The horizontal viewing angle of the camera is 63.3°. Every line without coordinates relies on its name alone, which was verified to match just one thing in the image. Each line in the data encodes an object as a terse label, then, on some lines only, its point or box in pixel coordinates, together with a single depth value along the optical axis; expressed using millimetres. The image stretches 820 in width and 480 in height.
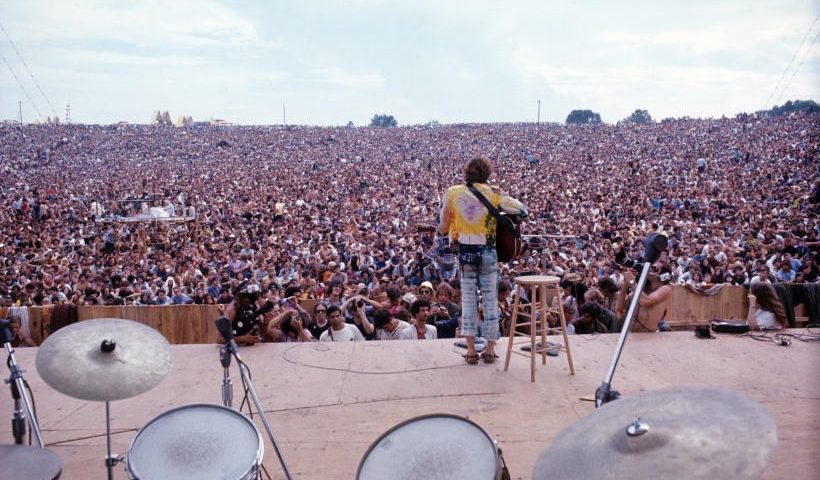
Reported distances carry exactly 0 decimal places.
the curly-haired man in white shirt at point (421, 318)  5938
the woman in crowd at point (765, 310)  5828
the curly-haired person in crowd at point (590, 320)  6141
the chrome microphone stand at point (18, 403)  2906
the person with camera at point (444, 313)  6461
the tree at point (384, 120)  81562
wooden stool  4238
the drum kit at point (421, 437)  1562
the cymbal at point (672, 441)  1501
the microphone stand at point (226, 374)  3074
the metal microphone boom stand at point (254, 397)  2767
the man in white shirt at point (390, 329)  5766
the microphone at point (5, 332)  3043
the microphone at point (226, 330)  2938
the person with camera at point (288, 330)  5754
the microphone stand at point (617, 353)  2328
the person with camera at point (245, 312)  5230
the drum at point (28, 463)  2400
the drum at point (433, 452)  2209
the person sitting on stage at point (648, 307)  5664
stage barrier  7285
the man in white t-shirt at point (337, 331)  5715
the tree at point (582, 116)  80438
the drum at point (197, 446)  2395
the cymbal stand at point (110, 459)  2709
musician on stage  4371
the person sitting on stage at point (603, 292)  7484
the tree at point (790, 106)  64188
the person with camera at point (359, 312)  6270
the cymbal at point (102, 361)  2590
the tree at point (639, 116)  75275
